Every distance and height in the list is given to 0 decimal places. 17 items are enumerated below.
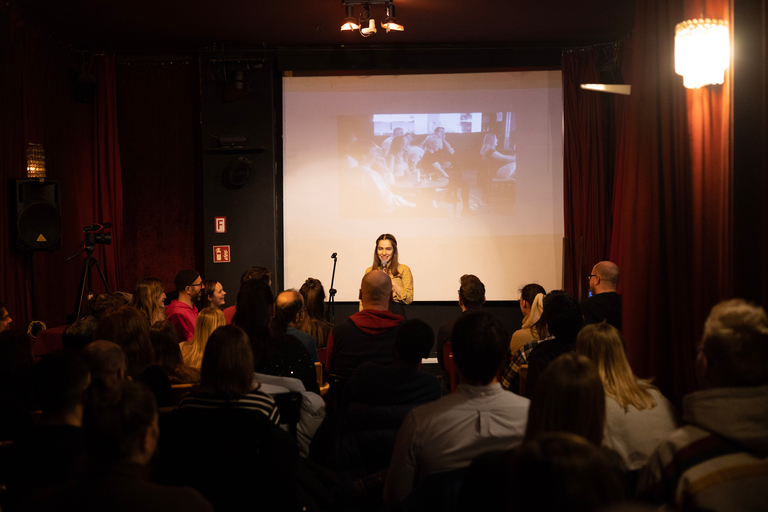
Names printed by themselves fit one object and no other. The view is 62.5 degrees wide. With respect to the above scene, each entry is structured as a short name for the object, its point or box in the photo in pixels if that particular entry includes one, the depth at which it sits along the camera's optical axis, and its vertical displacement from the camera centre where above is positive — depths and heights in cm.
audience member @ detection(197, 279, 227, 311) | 499 -47
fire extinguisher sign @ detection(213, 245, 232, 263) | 698 -22
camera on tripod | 579 +1
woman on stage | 586 -34
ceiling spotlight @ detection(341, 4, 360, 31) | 572 +193
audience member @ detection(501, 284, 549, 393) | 319 -60
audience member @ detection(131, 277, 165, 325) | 438 -43
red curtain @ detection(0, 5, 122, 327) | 546 +89
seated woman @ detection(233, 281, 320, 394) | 305 -54
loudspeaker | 534 +20
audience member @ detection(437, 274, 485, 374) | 418 -43
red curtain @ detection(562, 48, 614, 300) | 682 +64
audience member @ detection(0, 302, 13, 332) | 375 -48
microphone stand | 626 -76
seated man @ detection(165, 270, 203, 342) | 467 -53
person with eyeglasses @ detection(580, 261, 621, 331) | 420 -47
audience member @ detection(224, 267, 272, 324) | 452 -31
